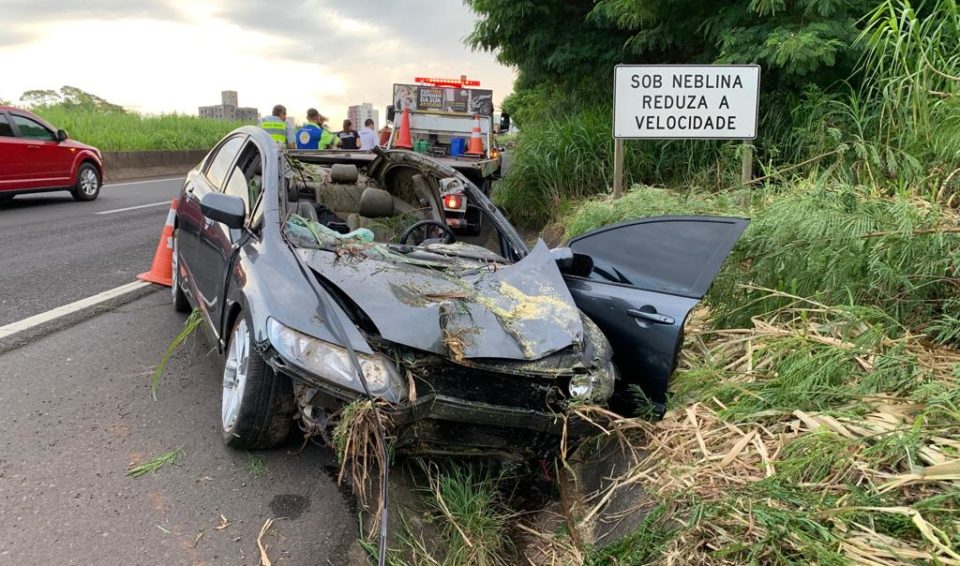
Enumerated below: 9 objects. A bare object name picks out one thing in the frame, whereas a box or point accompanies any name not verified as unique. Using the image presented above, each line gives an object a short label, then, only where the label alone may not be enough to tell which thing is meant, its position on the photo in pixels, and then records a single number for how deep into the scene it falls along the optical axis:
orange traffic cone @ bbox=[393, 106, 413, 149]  12.83
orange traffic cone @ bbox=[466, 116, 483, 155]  12.44
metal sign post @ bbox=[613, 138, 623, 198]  6.48
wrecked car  2.66
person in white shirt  14.20
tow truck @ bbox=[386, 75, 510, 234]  12.95
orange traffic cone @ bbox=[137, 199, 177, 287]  6.05
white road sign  5.65
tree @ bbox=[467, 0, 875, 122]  5.87
